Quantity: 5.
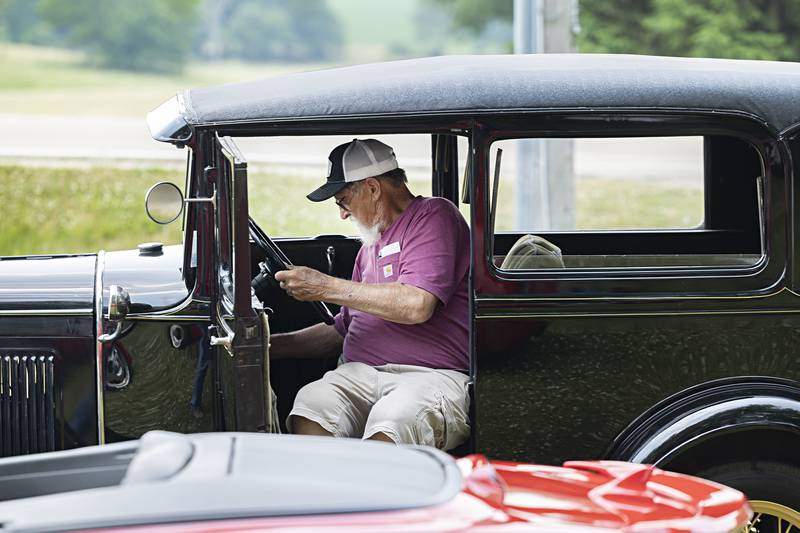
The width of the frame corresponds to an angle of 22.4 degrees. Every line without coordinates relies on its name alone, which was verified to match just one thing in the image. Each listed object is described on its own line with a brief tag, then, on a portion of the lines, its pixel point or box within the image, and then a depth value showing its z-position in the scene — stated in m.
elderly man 7.03
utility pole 16.55
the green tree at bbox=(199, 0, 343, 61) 71.46
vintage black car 6.55
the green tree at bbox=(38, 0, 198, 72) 57.28
